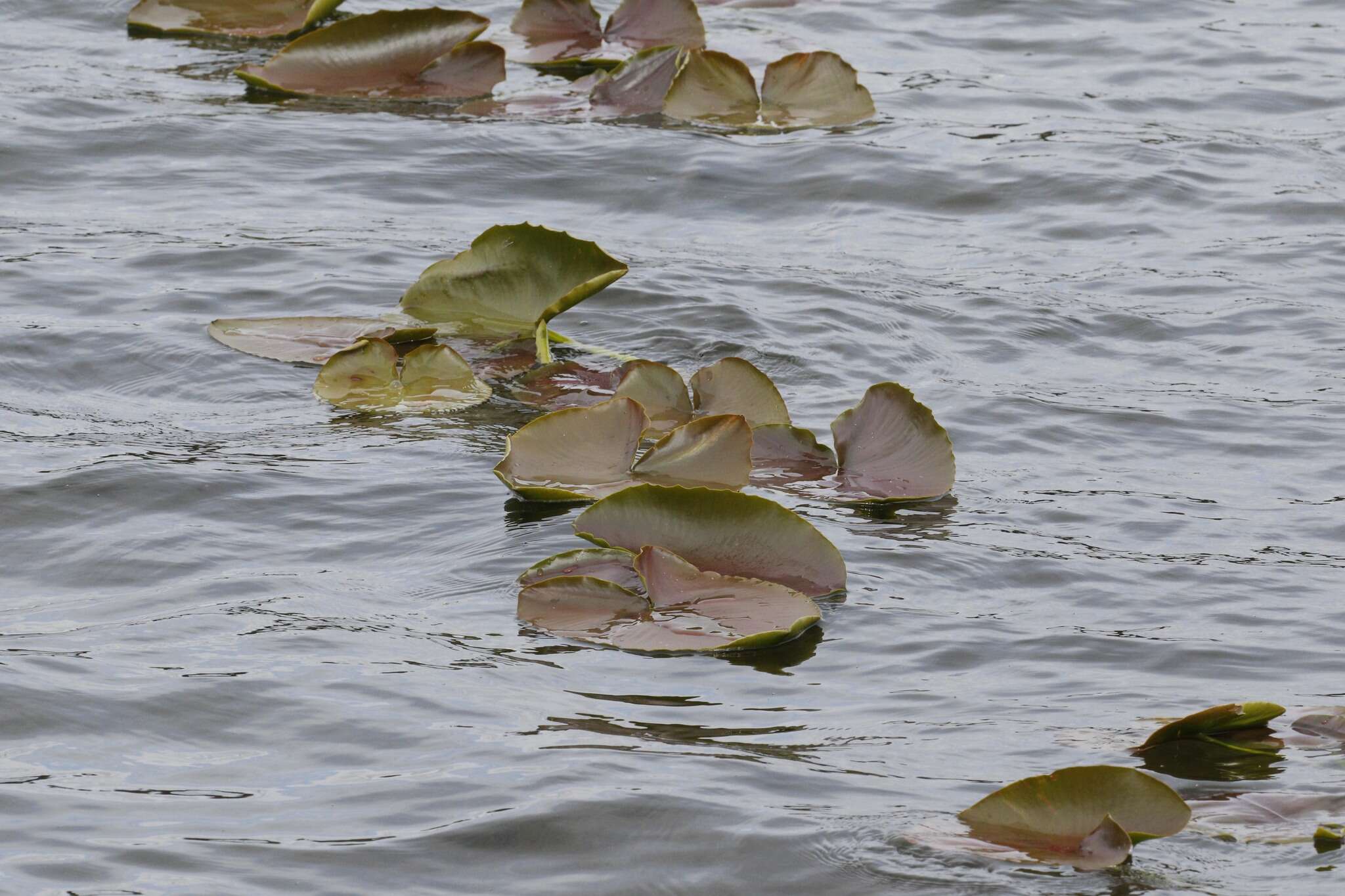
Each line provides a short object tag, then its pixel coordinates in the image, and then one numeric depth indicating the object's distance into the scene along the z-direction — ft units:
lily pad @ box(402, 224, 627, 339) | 29.53
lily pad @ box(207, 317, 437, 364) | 29.76
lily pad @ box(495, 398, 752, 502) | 24.32
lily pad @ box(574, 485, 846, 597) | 21.53
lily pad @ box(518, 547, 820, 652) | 20.02
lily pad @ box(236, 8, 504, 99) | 44.19
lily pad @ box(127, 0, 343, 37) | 49.19
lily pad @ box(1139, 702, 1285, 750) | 17.19
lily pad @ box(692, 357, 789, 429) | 26.48
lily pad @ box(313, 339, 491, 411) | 28.07
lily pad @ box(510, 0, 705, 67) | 47.80
